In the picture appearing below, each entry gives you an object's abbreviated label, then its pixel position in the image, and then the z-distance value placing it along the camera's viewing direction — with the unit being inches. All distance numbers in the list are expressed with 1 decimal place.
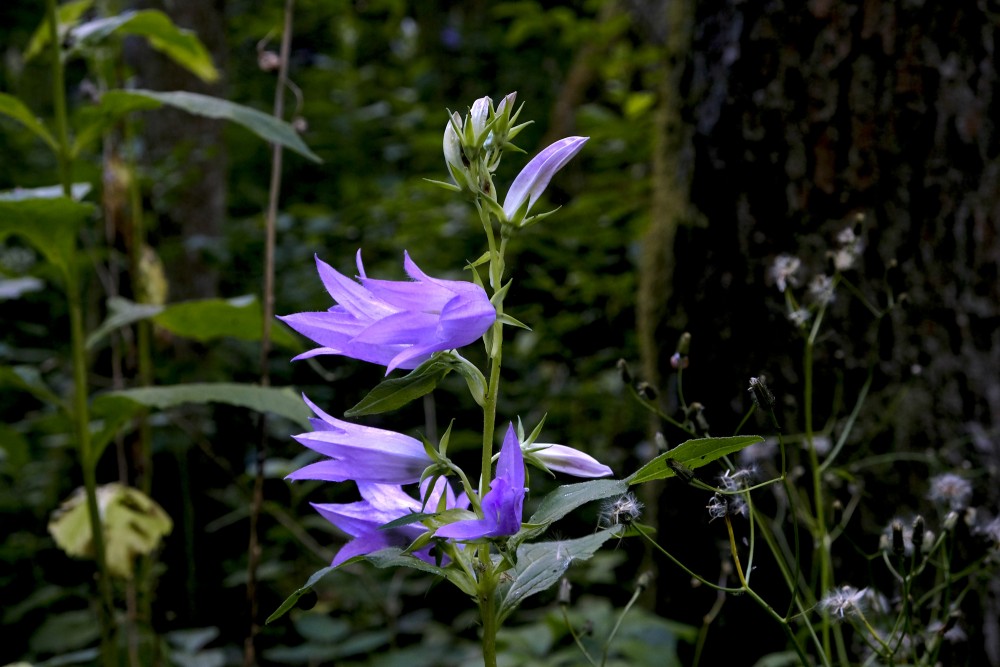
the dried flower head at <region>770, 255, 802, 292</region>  26.8
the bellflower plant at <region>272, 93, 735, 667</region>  22.5
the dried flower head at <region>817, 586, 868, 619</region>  23.5
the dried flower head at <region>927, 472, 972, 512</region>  26.5
